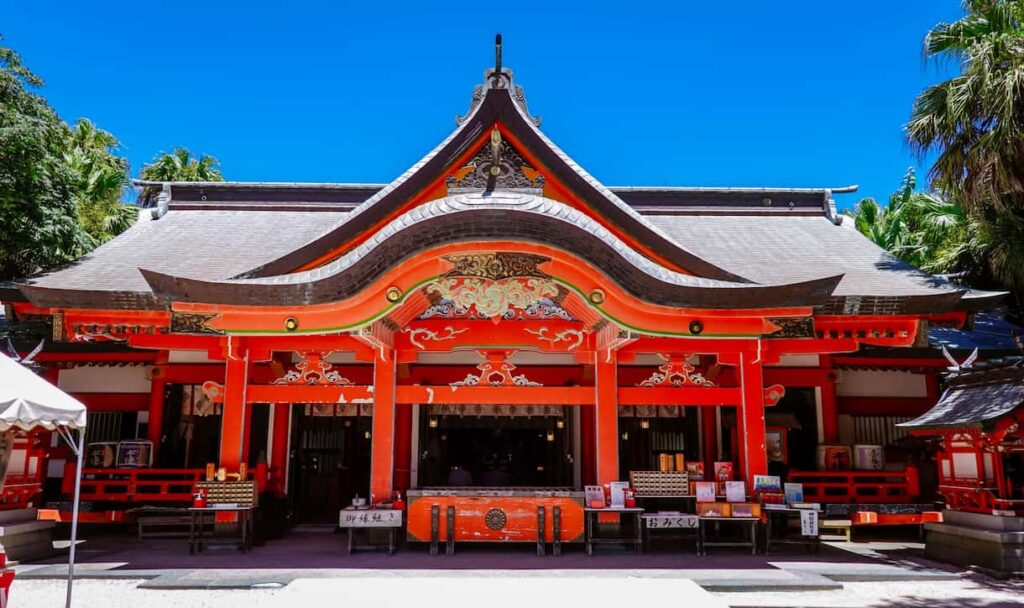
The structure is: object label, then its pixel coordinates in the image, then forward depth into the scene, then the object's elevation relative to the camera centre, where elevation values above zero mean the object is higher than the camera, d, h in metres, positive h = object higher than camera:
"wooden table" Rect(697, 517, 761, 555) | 9.34 -1.30
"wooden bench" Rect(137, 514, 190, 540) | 10.88 -1.46
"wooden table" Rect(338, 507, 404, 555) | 9.17 -1.06
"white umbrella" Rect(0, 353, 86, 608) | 5.38 +0.22
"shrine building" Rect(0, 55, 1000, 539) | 8.96 +1.46
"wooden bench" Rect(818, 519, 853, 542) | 11.18 -1.36
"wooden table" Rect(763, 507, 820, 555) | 9.54 -1.33
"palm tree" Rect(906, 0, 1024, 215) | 10.17 +4.82
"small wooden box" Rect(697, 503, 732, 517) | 9.44 -0.93
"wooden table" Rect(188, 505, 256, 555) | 9.35 -1.24
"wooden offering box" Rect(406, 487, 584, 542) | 9.41 -1.01
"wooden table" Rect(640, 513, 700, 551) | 9.47 -1.11
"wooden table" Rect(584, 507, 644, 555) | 9.29 -1.27
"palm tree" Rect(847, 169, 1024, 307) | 12.20 +4.51
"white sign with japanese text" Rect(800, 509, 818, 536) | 9.36 -1.09
